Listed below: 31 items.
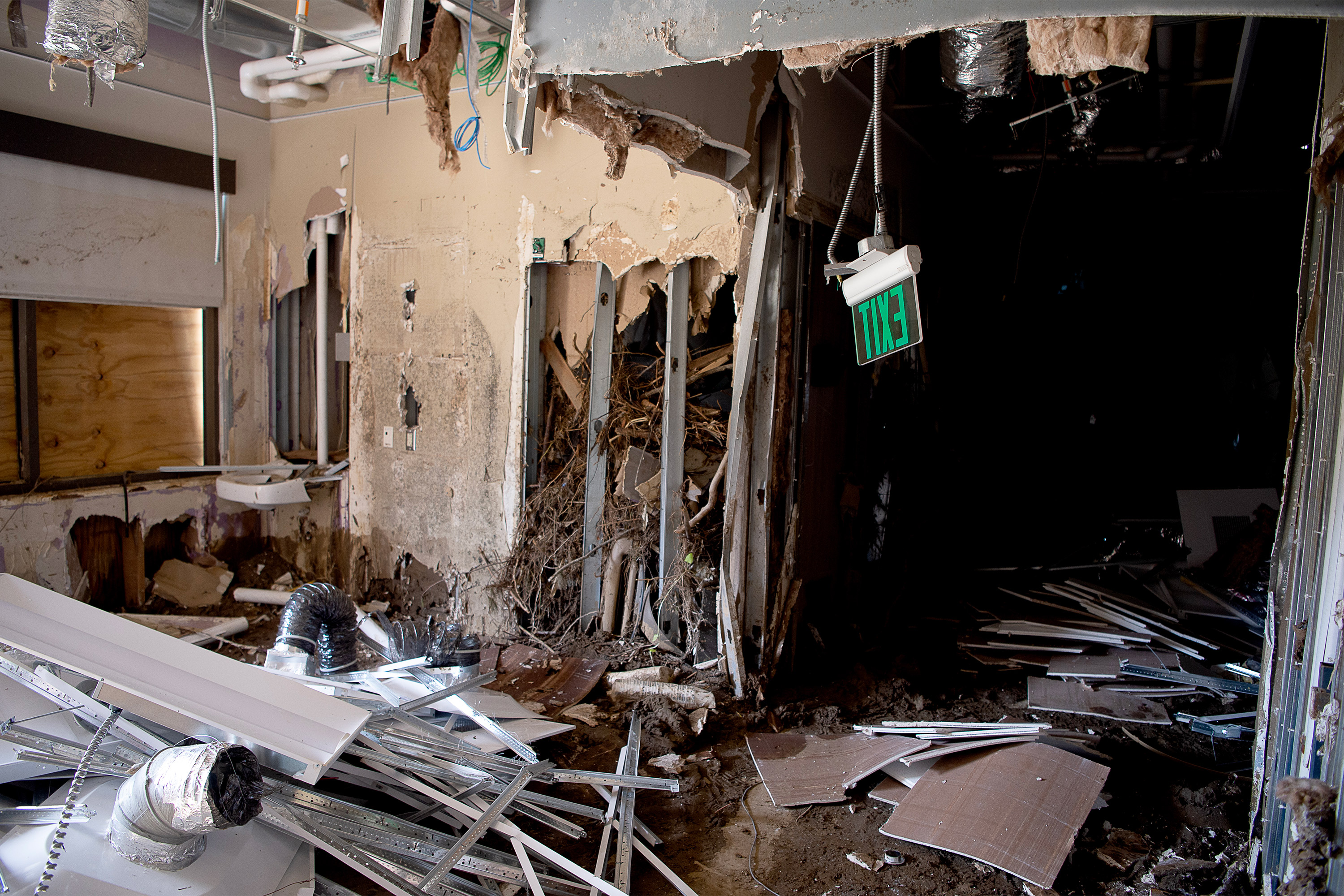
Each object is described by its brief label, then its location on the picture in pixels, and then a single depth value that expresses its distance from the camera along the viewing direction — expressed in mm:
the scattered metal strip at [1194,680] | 3660
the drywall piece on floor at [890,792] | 2930
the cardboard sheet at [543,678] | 3918
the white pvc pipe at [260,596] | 5332
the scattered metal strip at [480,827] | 2211
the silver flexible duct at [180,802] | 1894
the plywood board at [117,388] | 4980
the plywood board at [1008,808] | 2518
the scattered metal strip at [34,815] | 2088
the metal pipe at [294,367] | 5844
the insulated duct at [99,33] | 2783
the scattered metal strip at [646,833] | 2715
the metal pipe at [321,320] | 5477
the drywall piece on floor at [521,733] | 3053
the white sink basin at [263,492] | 5129
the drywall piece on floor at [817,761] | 3027
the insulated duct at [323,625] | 3457
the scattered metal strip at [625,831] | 2469
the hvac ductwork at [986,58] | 2980
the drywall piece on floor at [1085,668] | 3932
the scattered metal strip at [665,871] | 2480
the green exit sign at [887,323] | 2479
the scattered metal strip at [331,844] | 2229
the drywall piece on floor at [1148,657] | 3957
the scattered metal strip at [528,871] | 2309
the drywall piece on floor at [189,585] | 5352
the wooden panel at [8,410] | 4711
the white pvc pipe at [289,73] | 4570
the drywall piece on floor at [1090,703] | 3602
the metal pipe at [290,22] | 3025
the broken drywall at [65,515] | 4727
